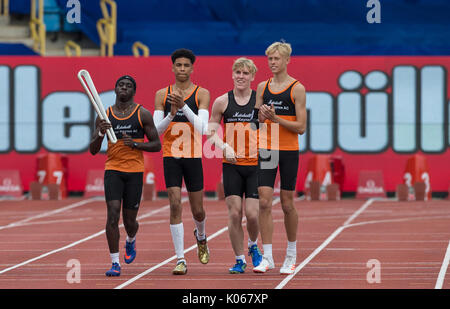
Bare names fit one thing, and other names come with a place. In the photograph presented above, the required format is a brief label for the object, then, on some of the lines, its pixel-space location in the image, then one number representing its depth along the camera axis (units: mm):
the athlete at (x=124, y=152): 11219
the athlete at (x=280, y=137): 11219
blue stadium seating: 34250
